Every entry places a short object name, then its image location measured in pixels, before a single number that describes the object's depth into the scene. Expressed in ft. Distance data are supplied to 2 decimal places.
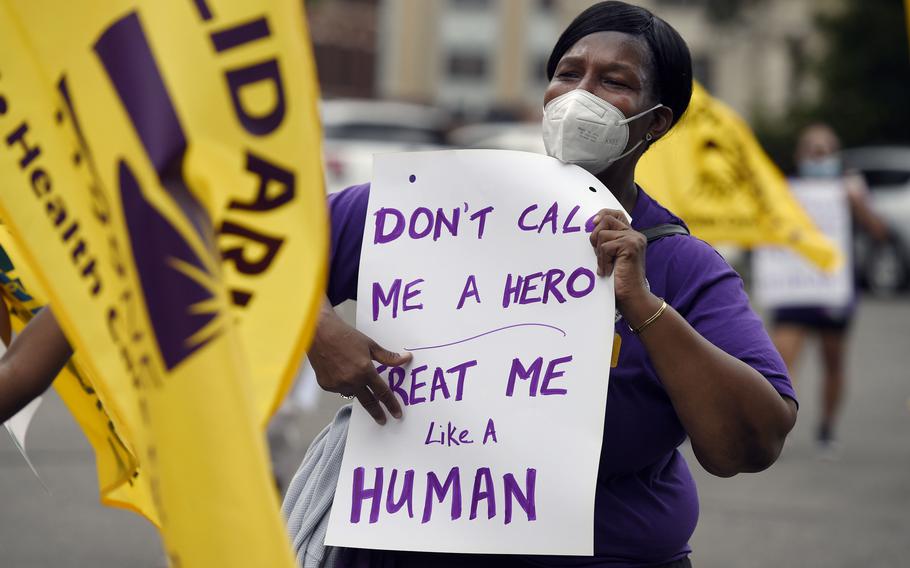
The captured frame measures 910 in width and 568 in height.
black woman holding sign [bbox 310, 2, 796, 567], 14.66
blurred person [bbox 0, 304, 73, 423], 14.25
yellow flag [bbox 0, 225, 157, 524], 16.12
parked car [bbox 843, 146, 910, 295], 129.90
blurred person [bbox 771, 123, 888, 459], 58.49
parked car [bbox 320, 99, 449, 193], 124.36
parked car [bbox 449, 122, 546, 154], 102.42
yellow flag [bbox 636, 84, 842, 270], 44.65
